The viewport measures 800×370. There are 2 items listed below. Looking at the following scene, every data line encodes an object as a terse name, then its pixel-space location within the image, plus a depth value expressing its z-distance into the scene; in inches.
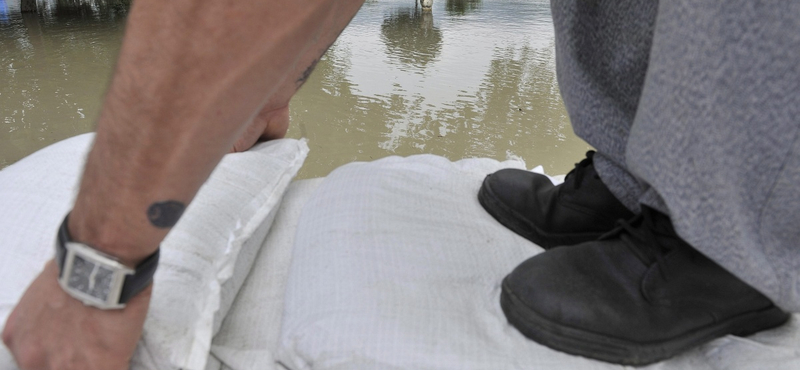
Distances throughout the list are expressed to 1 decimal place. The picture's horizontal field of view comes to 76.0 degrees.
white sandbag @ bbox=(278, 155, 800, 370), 22.9
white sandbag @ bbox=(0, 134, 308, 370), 22.5
